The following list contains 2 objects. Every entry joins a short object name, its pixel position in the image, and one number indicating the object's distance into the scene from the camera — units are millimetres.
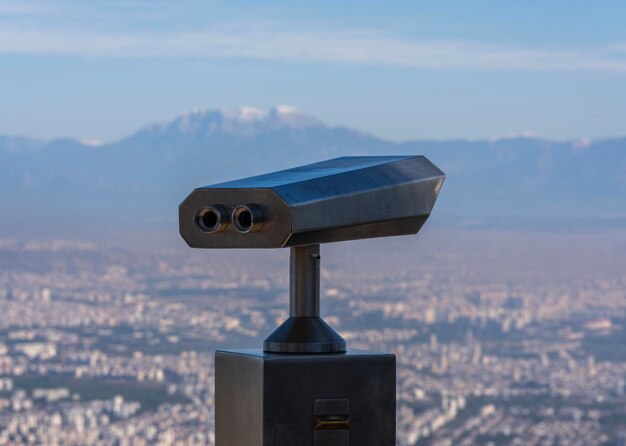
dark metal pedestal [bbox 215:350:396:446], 6498
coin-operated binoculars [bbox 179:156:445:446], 6363
